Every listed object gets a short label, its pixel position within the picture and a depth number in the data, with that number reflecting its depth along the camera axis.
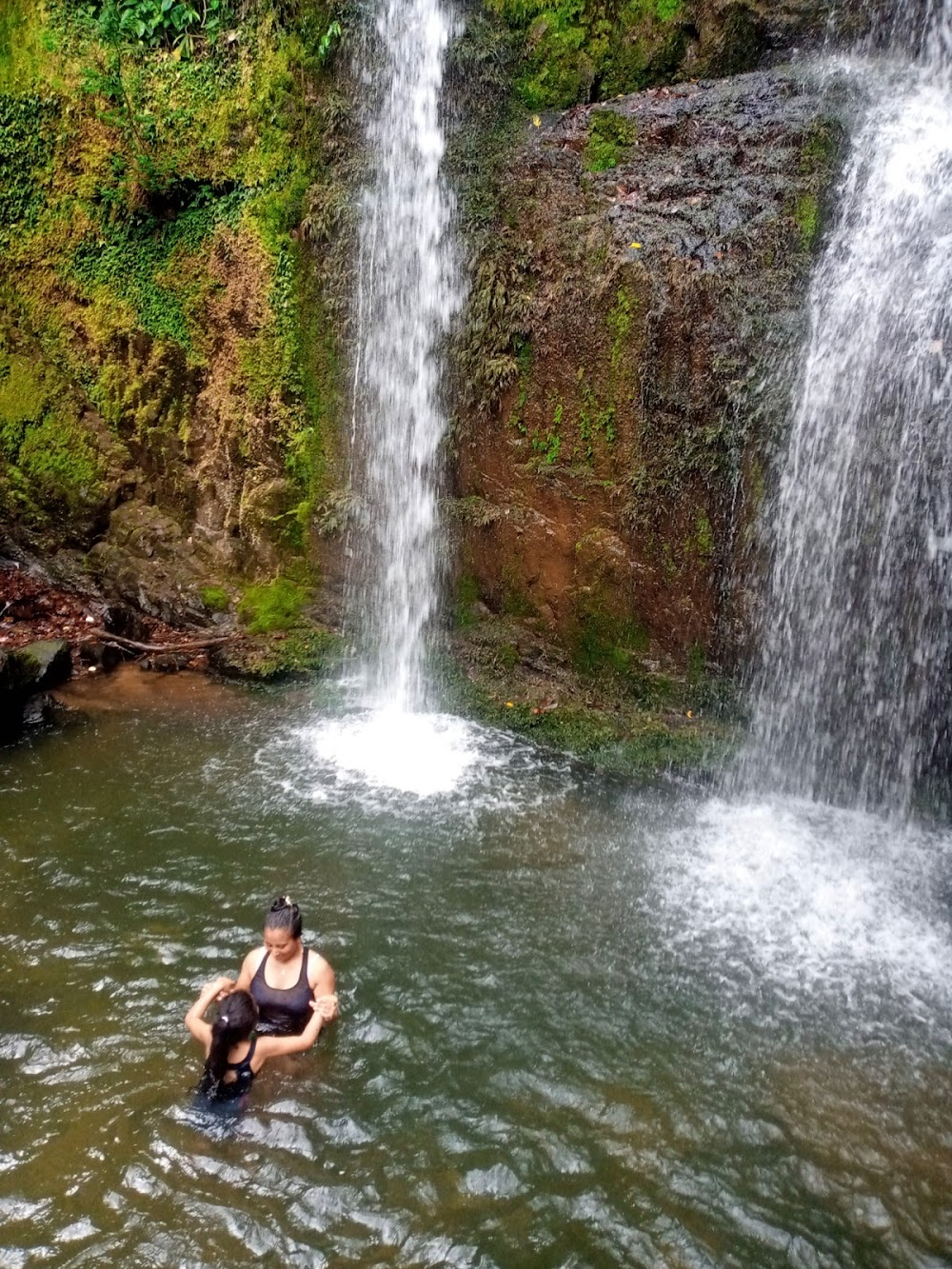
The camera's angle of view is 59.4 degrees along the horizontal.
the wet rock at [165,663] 8.50
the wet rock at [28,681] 7.25
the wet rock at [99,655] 8.37
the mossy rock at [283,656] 8.42
